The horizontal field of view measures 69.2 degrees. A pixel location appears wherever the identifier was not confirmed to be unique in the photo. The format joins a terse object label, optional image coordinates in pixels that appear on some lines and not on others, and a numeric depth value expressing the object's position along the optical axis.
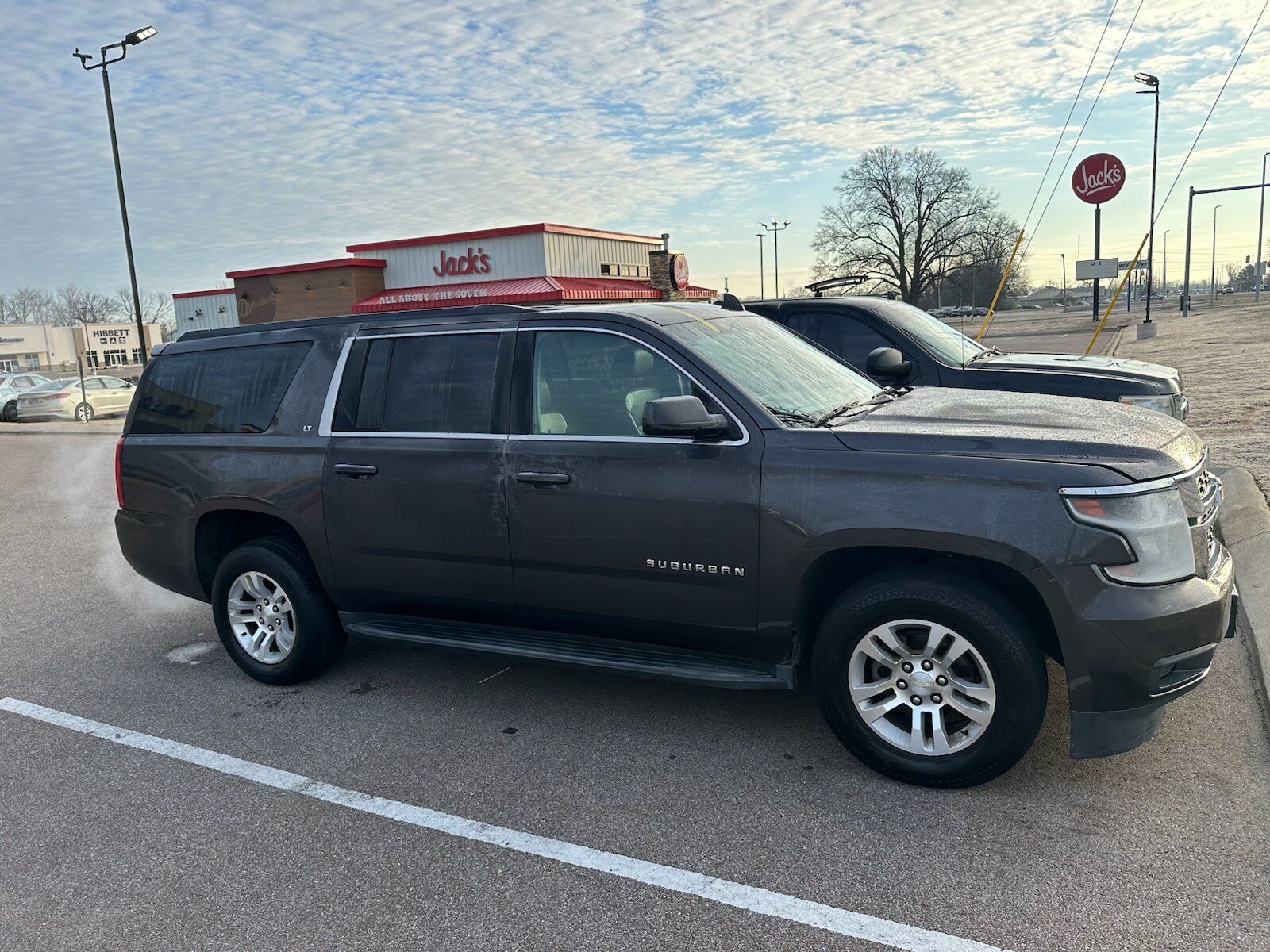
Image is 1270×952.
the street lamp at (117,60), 20.75
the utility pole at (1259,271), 63.06
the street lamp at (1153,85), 25.98
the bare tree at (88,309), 147.25
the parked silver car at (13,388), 26.28
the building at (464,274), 29.88
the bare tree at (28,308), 153.50
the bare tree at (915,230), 72.44
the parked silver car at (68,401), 25.83
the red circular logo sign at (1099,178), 15.23
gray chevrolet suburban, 3.23
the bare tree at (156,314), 138.44
